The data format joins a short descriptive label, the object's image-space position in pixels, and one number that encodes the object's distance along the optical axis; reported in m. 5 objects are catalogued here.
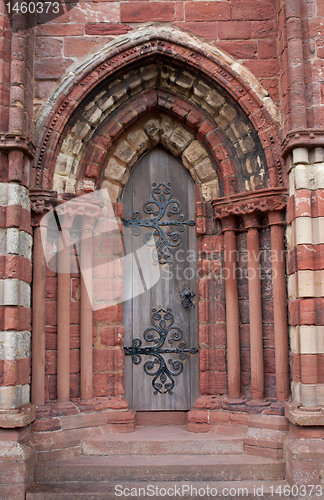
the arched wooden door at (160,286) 5.04
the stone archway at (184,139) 4.72
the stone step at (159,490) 4.00
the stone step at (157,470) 4.20
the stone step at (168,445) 4.44
